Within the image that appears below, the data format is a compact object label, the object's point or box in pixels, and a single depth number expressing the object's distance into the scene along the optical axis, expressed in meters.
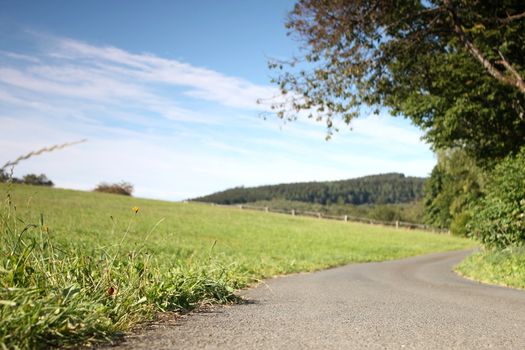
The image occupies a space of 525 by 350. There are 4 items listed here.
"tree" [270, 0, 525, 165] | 13.69
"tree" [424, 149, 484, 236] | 32.22
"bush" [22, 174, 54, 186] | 67.14
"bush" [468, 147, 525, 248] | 13.73
